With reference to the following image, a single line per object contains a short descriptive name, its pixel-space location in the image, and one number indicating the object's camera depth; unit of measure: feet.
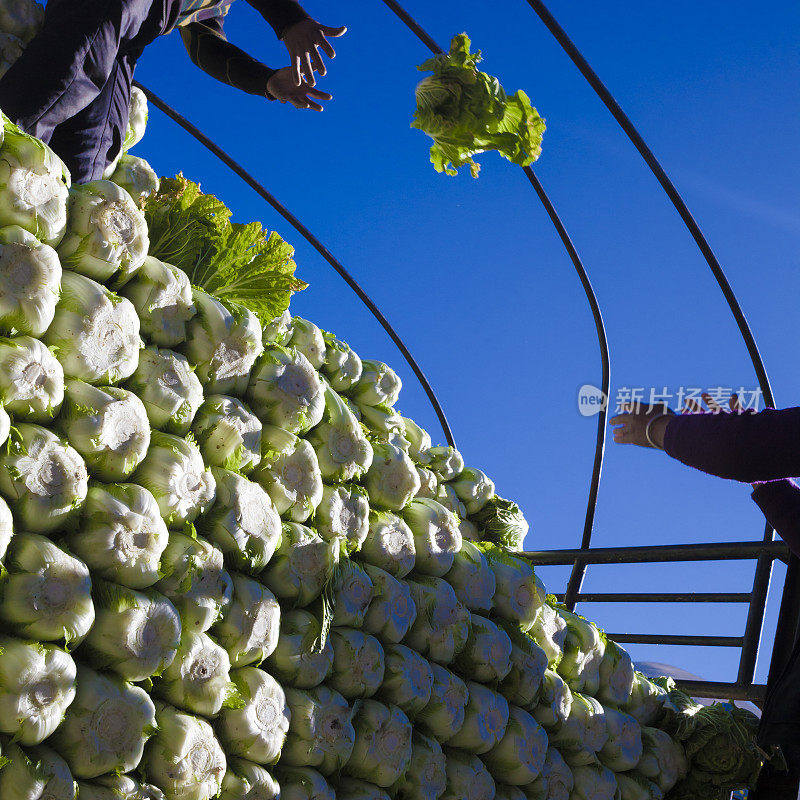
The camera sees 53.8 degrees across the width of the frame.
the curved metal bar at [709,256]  9.72
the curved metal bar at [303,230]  11.74
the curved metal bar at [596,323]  10.95
